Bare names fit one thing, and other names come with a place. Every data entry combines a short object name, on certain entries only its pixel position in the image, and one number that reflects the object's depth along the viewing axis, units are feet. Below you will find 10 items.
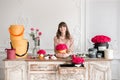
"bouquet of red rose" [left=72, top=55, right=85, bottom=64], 9.96
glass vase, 11.82
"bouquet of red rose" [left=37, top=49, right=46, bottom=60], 10.82
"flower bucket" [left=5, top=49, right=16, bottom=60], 10.64
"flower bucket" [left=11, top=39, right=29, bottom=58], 11.07
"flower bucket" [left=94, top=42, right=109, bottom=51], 11.06
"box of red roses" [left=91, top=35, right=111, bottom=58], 11.04
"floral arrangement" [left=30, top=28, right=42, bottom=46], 12.23
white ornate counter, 10.37
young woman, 12.88
